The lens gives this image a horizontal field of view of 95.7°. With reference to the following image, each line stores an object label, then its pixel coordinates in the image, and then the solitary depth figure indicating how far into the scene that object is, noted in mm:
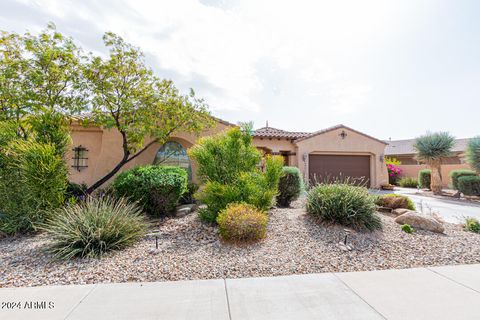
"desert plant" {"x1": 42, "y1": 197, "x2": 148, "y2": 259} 4223
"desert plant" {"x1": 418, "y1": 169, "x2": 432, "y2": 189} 17250
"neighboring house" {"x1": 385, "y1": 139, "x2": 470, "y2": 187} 18250
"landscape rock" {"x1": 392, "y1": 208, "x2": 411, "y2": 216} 7050
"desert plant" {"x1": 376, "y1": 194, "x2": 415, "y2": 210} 7625
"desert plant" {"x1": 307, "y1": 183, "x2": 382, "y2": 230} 5523
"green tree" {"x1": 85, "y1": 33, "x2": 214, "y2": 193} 7406
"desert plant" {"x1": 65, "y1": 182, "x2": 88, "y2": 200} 8452
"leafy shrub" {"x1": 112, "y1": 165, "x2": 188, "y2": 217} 6699
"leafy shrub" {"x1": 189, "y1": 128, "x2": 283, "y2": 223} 5805
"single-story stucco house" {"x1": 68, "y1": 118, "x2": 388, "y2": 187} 10289
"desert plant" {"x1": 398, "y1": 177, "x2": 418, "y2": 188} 19209
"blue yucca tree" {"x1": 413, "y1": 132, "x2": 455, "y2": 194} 14564
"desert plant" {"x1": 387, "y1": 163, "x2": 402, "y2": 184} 20234
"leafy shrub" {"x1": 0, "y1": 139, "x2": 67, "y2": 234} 5324
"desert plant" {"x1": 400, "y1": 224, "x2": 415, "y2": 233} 5480
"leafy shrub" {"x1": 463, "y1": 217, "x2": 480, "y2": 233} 6093
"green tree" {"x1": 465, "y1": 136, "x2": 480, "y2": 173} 13029
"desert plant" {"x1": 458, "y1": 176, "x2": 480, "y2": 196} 12641
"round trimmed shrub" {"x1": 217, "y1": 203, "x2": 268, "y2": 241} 4672
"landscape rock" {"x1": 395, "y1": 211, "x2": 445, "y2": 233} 5629
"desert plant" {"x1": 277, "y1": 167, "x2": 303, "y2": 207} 8180
